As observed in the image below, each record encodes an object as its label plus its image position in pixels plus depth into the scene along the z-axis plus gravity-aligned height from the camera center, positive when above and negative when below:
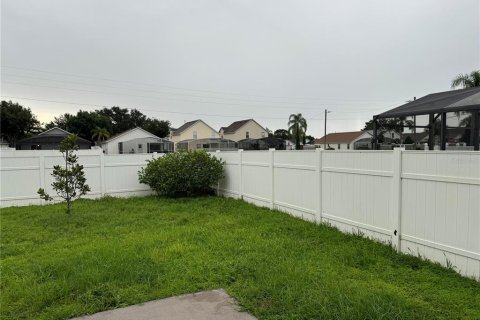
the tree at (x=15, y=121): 44.38 +3.72
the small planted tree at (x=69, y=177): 7.75 -0.70
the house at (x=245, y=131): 57.97 +2.62
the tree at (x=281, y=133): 70.91 +2.79
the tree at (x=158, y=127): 62.72 +3.73
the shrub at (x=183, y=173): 10.20 -0.81
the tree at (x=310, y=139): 64.88 +1.21
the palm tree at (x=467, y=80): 14.43 +2.86
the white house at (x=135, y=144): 40.69 +0.45
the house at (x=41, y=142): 37.72 +0.71
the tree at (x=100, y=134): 53.19 +2.16
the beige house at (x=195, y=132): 54.22 +2.46
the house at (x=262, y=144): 39.72 +0.20
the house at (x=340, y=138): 52.91 +1.09
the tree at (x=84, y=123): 55.25 +4.18
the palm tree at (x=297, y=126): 54.00 +3.12
